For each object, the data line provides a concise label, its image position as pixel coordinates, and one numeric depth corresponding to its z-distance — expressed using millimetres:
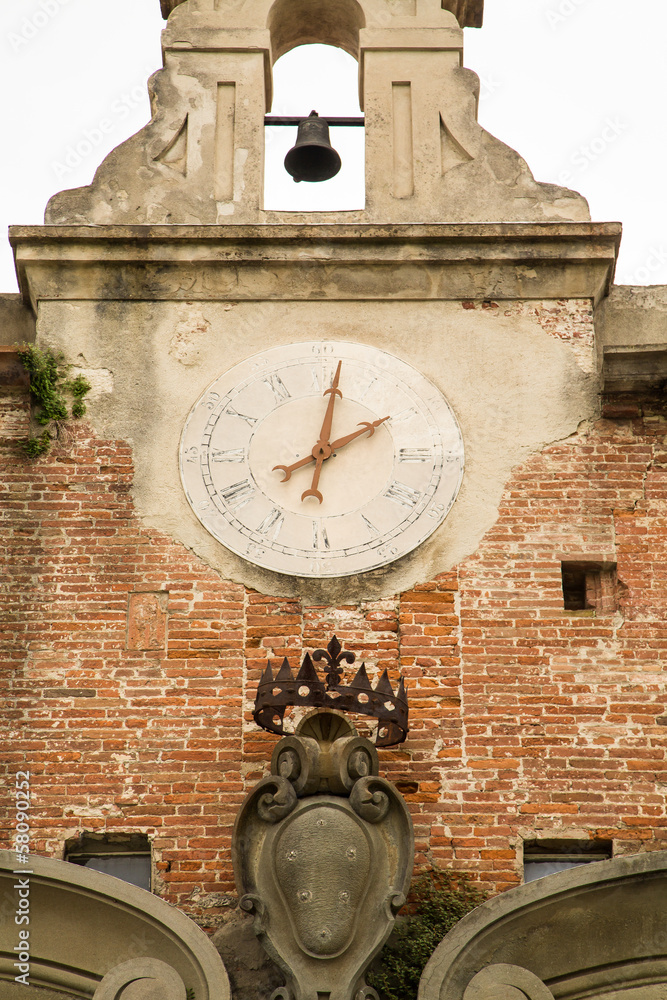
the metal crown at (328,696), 16125
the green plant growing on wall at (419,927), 15273
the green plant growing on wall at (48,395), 18703
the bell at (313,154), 21156
